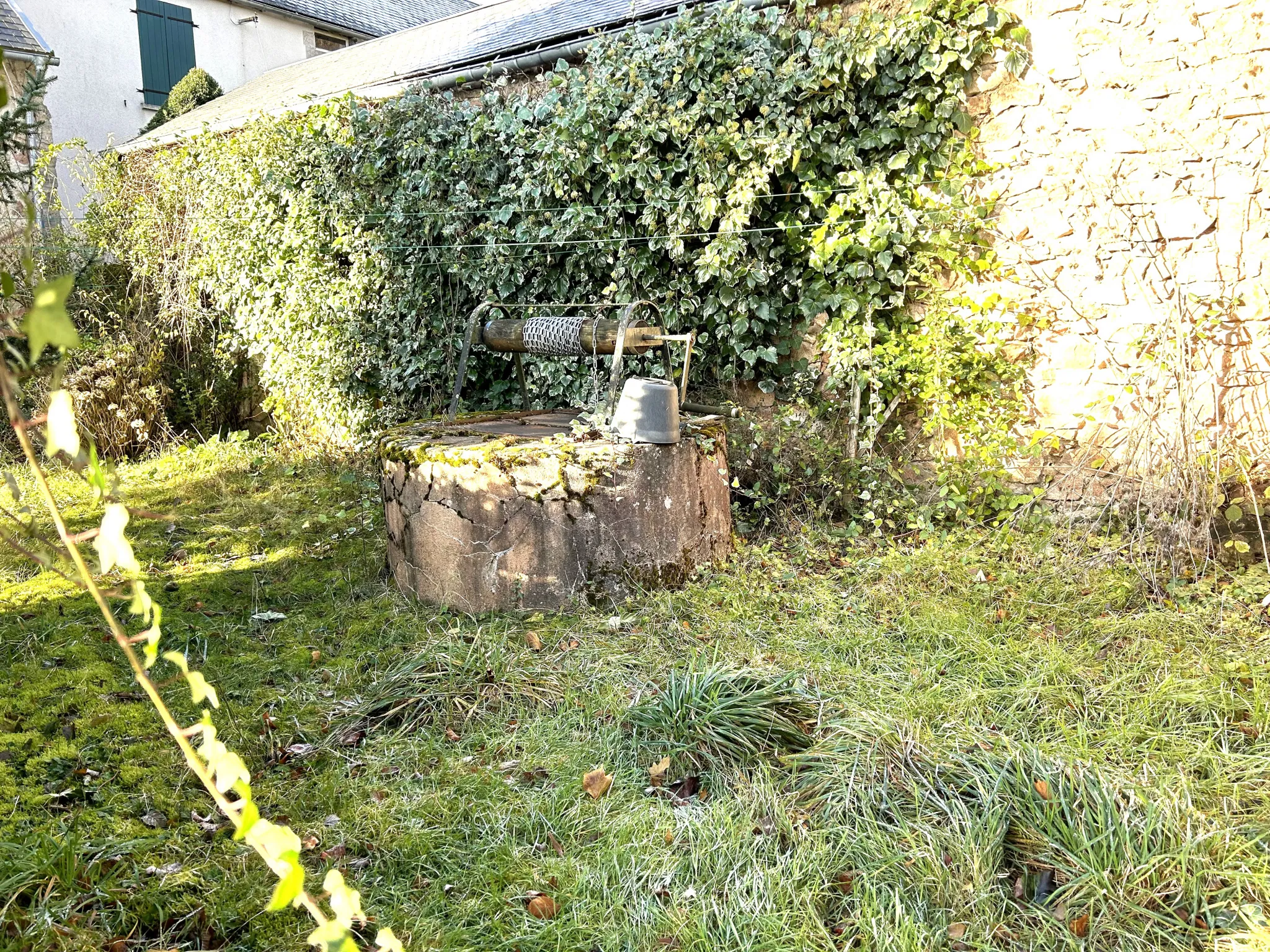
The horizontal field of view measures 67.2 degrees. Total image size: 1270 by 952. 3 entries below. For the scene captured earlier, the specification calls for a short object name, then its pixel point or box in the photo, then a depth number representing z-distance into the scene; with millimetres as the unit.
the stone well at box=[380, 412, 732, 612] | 4258
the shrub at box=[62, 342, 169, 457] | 7555
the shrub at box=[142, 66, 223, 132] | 13438
